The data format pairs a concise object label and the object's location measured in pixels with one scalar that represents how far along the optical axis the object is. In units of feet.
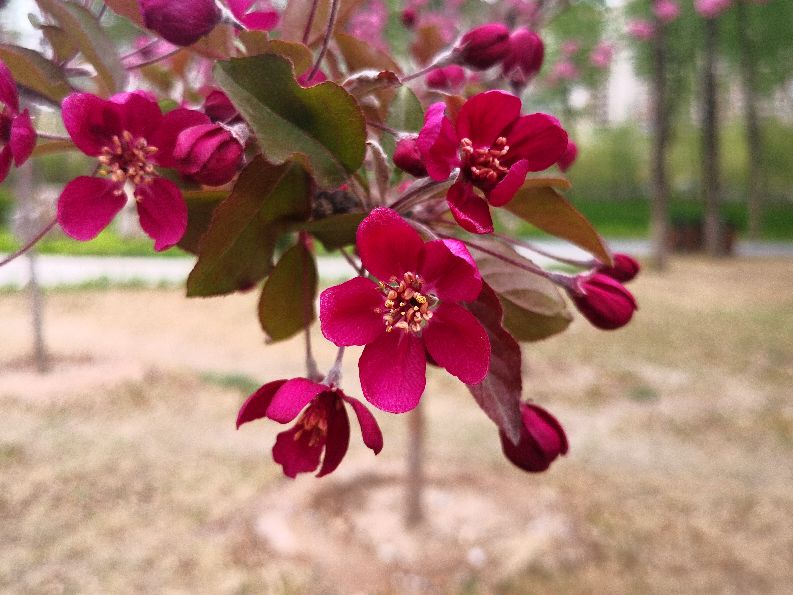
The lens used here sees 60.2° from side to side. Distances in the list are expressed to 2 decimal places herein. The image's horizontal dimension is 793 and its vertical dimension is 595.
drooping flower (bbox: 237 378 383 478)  0.50
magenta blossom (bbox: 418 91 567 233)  0.45
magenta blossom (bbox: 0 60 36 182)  0.48
